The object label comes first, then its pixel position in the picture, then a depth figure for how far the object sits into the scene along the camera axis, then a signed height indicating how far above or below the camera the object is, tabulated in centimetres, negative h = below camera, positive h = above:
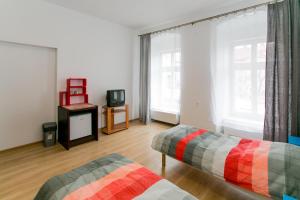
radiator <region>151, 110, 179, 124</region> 434 -49
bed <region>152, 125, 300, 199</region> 147 -64
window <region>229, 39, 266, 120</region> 300 +38
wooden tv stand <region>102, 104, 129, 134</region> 398 -51
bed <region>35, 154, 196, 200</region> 117 -67
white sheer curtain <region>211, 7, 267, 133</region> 299 +57
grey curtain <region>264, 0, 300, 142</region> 253 +44
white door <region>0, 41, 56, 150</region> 289 +13
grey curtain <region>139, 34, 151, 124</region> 468 +68
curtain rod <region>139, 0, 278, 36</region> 284 +169
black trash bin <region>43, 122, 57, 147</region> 313 -67
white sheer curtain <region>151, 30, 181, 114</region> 429 +76
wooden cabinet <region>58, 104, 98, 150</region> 307 -50
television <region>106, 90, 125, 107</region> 404 +2
